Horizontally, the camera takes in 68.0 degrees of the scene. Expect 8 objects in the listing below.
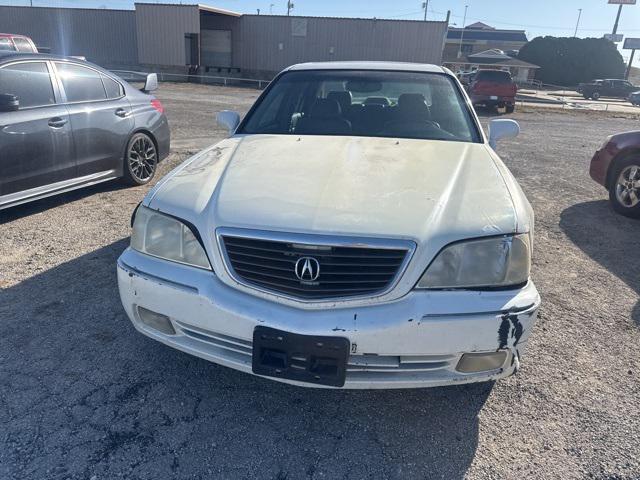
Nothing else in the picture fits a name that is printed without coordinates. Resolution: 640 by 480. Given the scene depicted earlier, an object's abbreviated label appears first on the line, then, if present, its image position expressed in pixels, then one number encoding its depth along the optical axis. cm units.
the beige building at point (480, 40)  6212
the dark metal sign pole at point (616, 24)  5150
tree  5009
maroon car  554
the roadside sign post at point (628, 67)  4950
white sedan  196
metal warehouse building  2809
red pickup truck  1784
